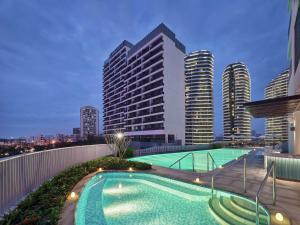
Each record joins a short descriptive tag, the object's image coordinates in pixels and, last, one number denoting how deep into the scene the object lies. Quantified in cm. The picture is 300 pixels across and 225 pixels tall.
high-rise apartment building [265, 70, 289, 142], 7947
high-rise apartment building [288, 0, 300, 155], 967
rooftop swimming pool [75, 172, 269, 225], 439
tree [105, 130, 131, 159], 1316
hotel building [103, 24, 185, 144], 3884
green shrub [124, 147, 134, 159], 1444
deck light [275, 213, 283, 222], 347
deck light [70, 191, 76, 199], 532
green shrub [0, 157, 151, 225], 361
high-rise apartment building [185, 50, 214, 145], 8362
